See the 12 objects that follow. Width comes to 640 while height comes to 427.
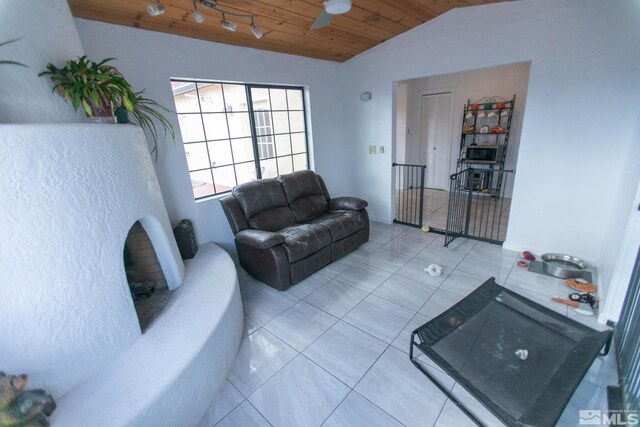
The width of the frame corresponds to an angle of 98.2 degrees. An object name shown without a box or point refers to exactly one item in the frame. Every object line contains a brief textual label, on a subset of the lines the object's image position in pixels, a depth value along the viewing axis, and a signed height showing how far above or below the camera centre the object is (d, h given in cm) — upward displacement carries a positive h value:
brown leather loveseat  284 -105
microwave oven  522 -59
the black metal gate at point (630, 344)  151 -140
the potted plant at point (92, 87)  163 +36
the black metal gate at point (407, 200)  464 -146
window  318 +8
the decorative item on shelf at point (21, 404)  113 -103
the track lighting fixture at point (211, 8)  188 +90
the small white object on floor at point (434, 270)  302 -154
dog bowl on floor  280 -151
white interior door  590 -30
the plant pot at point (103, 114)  177 +20
